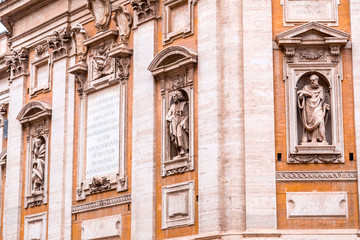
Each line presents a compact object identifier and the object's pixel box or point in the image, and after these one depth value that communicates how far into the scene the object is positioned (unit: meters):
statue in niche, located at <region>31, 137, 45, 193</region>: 31.12
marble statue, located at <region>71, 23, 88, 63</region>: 30.14
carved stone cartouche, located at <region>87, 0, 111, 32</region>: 29.37
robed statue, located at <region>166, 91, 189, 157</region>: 25.39
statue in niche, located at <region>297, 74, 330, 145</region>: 23.81
